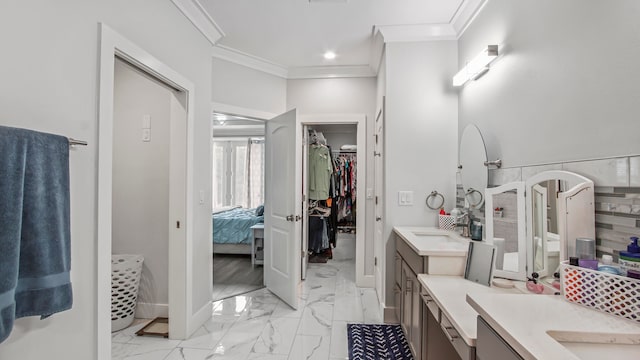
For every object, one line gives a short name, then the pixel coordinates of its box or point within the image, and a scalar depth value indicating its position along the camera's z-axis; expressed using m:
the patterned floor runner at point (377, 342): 2.05
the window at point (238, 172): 6.68
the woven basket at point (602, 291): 0.85
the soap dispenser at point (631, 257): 0.85
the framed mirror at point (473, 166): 1.97
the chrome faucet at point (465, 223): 2.12
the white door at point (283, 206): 2.83
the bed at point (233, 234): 4.37
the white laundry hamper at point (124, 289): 2.38
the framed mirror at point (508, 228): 1.40
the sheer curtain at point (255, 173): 6.66
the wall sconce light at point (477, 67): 1.79
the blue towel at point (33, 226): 0.96
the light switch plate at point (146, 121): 2.66
